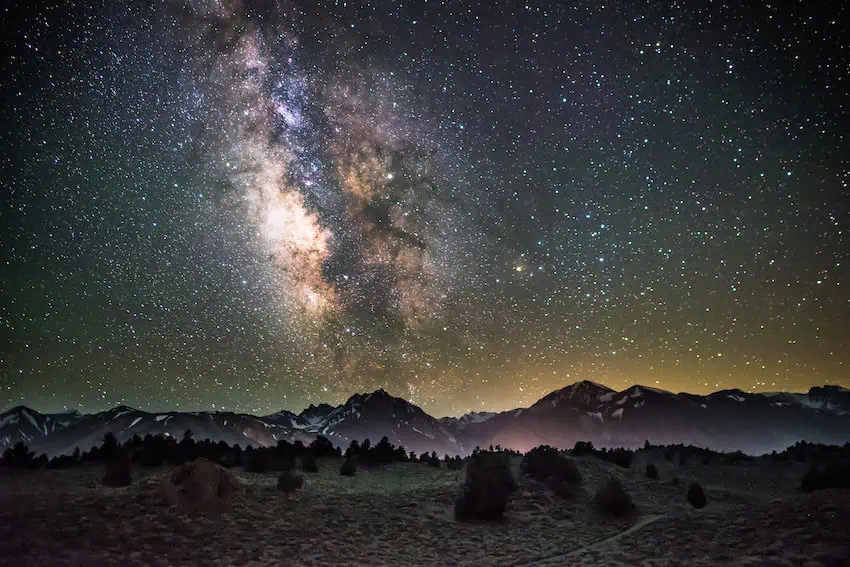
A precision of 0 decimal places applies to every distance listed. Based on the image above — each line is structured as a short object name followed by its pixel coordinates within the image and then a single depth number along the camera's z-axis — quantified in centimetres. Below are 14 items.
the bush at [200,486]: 1497
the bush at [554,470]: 2106
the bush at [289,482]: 1803
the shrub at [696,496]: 1896
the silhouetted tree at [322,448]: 2875
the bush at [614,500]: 1792
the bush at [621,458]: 2908
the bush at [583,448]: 2977
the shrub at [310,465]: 2317
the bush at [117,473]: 1667
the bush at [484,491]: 1733
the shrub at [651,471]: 2550
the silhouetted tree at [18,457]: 1925
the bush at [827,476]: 1857
